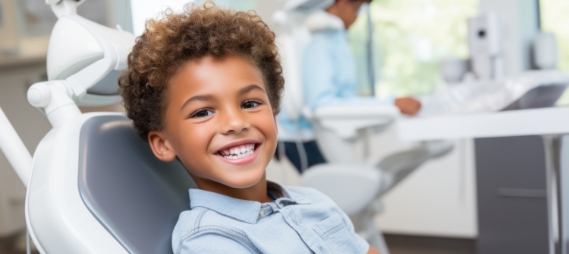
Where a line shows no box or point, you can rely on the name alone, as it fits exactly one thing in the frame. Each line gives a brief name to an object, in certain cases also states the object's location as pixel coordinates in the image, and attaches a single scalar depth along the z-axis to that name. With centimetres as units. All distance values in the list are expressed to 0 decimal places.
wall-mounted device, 216
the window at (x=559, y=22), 277
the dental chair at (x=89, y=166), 60
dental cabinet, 92
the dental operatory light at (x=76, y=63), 75
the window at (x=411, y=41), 304
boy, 71
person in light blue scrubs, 191
